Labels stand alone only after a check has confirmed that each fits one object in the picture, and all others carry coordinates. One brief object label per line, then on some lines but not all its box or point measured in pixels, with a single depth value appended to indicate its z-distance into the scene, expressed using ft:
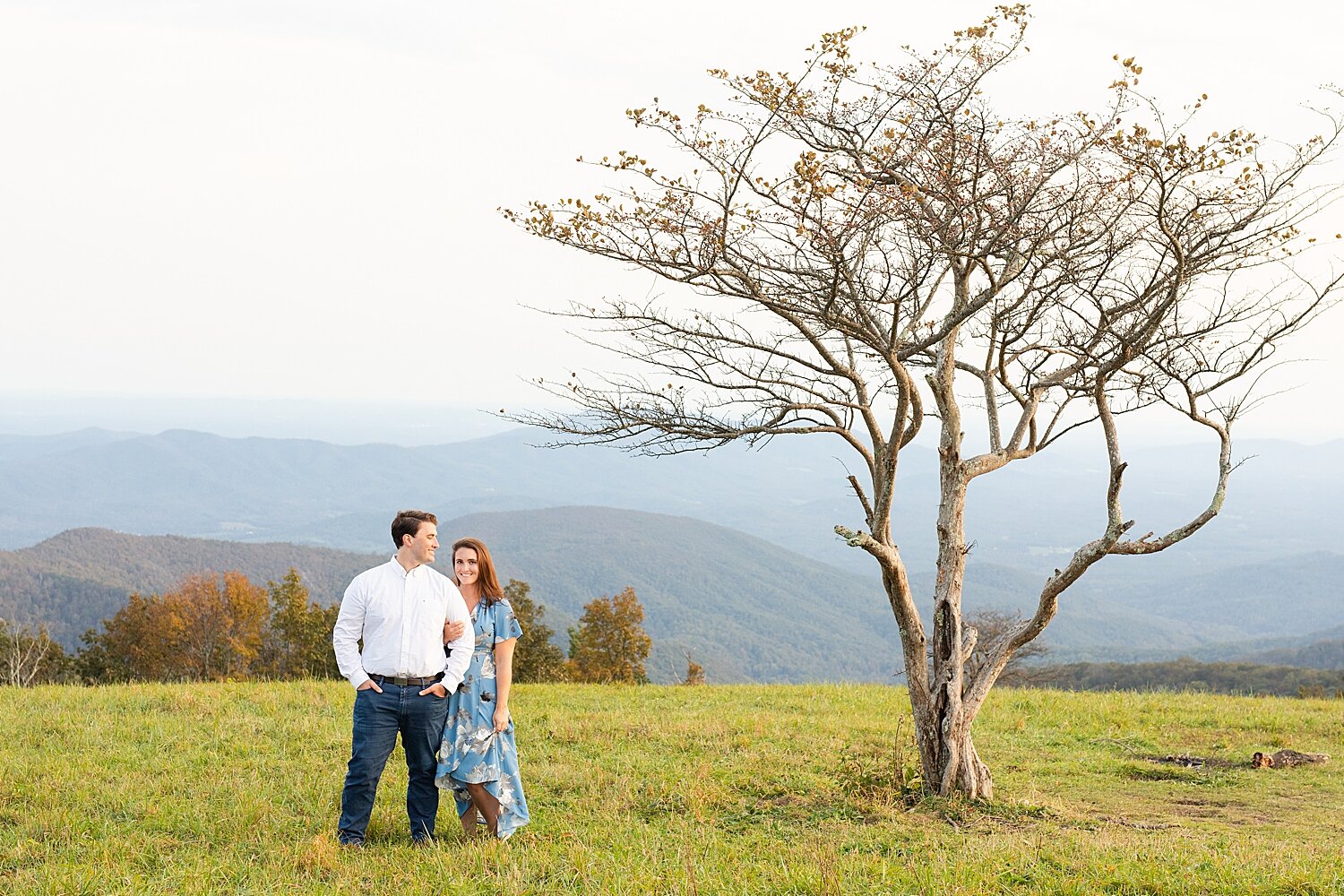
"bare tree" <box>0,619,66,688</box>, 96.47
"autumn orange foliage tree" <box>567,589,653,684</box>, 123.34
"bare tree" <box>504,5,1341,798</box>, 23.24
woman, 20.57
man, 19.52
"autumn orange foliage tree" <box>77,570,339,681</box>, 125.80
